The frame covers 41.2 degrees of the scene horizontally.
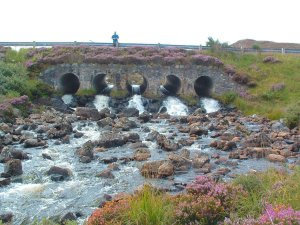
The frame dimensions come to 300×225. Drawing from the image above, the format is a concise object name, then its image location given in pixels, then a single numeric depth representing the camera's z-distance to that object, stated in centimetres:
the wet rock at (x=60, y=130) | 2564
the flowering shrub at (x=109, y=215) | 830
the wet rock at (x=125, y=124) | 2879
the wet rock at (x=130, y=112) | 3669
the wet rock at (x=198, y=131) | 2706
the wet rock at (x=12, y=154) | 1962
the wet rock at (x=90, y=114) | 3337
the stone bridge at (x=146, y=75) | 4321
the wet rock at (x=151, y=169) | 1664
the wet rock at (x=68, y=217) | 1132
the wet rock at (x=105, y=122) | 2956
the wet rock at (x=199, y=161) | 1820
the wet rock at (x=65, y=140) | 2403
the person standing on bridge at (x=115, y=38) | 4975
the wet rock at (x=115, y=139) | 2302
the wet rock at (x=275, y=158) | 1852
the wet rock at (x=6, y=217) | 1191
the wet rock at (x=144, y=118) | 3358
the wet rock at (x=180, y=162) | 1770
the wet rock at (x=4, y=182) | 1546
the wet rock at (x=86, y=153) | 1955
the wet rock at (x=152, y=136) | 2496
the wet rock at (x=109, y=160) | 1938
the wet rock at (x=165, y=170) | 1645
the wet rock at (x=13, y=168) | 1683
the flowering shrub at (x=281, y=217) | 669
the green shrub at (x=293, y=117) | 2819
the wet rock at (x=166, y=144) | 2206
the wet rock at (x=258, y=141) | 2233
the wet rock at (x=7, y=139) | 2346
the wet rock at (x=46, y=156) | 2001
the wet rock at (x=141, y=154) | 1980
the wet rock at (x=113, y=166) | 1803
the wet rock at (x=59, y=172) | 1678
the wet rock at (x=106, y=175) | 1675
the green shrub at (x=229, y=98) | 4084
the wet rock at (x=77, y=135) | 2569
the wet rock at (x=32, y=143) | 2293
